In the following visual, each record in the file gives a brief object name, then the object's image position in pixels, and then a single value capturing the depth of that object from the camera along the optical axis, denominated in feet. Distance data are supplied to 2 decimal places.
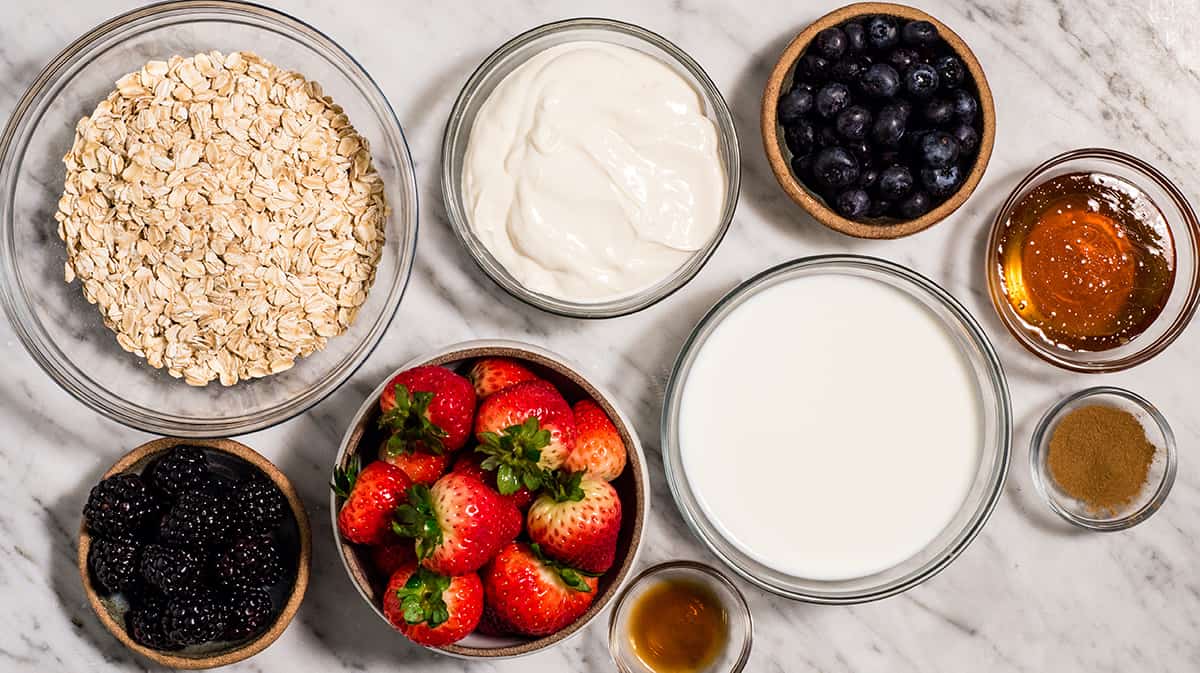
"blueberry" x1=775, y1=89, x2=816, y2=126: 2.86
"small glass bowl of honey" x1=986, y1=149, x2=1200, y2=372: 2.95
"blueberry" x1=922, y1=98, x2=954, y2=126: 2.84
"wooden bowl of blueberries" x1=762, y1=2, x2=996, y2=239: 2.85
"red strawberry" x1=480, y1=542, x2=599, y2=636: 2.71
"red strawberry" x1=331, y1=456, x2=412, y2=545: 2.69
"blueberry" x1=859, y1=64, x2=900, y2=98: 2.83
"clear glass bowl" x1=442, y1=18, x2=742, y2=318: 2.88
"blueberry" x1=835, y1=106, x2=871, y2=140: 2.83
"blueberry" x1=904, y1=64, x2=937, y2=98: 2.84
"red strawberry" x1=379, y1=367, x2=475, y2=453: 2.70
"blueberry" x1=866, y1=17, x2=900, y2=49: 2.86
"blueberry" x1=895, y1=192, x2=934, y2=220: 2.86
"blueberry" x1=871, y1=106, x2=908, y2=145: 2.84
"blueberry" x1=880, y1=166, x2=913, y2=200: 2.84
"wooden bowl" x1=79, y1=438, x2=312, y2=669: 2.85
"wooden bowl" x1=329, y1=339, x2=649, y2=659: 2.77
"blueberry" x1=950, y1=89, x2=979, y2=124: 2.86
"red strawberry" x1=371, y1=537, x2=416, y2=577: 2.75
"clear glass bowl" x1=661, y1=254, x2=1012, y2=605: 2.90
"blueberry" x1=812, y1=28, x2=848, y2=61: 2.85
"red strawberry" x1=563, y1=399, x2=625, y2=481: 2.75
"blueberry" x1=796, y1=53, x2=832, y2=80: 2.87
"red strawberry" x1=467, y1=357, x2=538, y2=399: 2.79
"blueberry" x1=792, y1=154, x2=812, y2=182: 2.88
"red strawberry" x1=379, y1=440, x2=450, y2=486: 2.74
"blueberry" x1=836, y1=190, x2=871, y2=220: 2.85
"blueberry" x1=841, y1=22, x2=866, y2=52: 2.86
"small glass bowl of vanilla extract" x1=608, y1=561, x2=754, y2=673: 2.94
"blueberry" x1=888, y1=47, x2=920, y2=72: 2.86
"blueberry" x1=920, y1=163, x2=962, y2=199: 2.85
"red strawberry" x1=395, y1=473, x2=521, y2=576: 2.64
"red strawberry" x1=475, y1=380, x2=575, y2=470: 2.70
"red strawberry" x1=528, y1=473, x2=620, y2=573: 2.70
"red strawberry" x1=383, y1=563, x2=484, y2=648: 2.64
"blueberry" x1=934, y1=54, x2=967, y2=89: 2.87
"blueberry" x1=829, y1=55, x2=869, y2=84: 2.86
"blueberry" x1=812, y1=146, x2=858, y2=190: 2.84
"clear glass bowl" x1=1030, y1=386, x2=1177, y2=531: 2.97
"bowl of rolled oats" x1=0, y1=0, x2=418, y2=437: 2.80
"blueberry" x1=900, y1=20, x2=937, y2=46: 2.86
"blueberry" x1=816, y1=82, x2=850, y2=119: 2.85
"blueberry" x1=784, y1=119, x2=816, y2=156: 2.87
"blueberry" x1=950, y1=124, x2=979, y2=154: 2.86
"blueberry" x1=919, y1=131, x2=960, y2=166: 2.83
